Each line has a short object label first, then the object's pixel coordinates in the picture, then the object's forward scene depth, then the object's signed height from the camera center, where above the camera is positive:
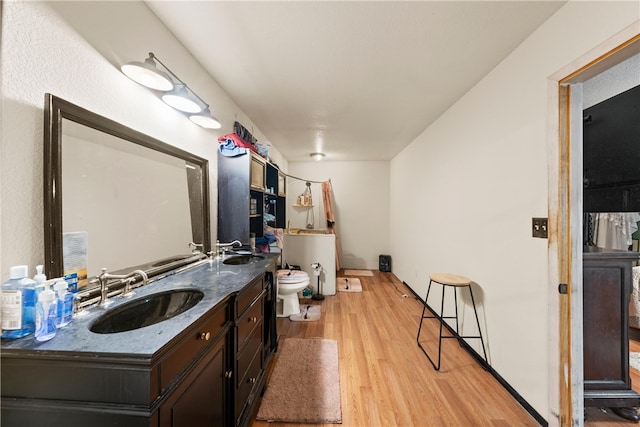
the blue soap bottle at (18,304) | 0.70 -0.28
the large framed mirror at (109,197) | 0.90 +0.08
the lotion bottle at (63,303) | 0.79 -0.31
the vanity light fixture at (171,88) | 1.17 +0.71
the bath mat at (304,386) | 1.47 -1.27
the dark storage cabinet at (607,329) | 1.45 -0.74
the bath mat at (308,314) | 2.81 -1.28
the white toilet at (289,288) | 2.62 -0.85
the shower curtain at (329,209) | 4.96 +0.08
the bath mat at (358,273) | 4.79 -1.26
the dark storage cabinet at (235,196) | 2.10 +0.15
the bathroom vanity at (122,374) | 0.64 -0.48
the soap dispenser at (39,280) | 0.76 -0.22
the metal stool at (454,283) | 1.93 -0.61
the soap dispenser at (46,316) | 0.71 -0.32
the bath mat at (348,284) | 3.90 -1.27
